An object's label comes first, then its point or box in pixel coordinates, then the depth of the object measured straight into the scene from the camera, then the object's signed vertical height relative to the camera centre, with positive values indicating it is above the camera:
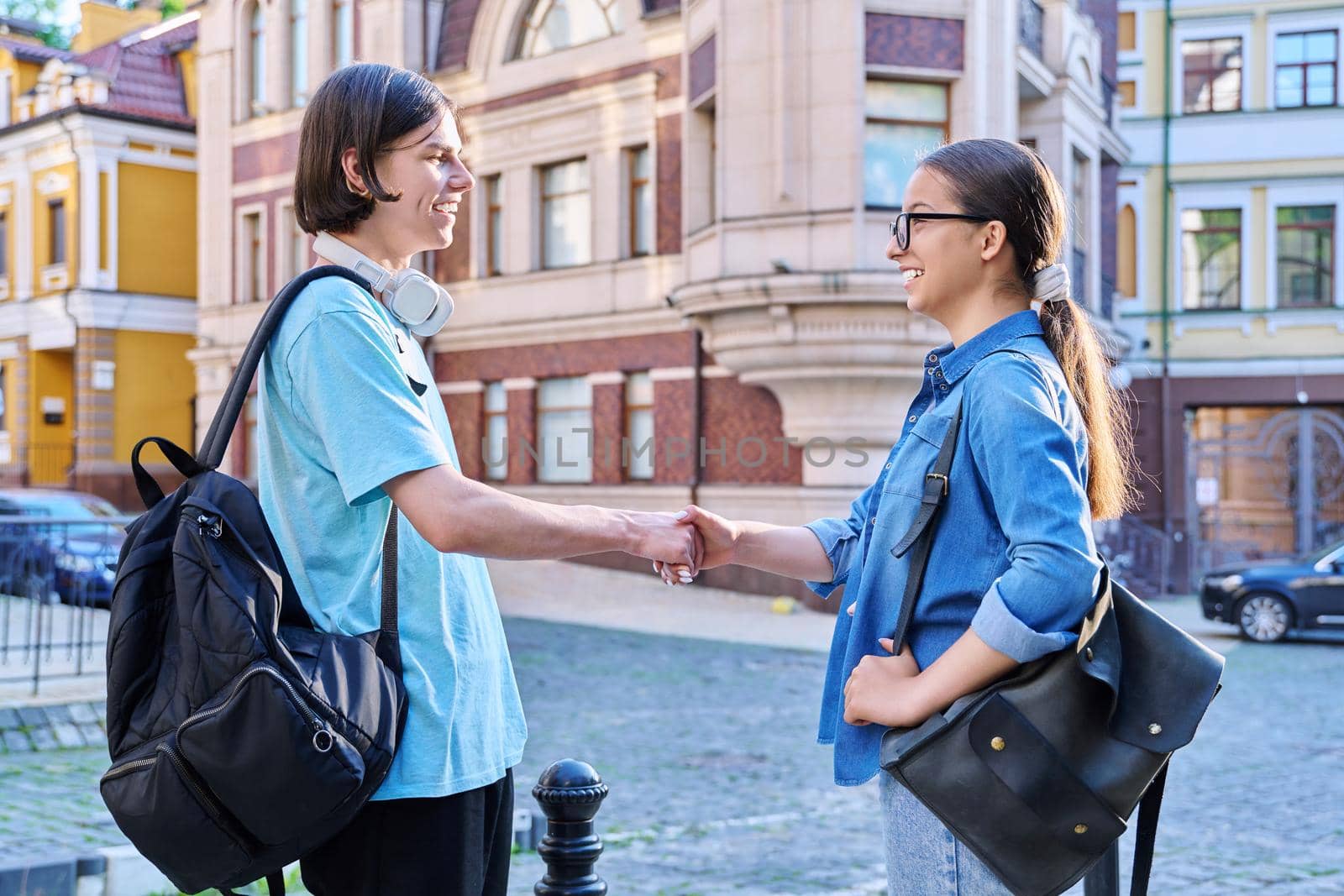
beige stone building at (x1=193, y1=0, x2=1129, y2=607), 18.55 +3.65
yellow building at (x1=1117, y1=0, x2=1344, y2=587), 27.28 +4.22
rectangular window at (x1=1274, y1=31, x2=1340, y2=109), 27.62 +7.28
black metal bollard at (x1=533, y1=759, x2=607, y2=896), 3.58 -1.01
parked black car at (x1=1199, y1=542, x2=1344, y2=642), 17.34 -1.96
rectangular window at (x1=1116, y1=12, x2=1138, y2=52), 28.61 +8.22
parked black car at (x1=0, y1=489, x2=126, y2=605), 9.96 -0.92
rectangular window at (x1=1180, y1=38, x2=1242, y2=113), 28.08 +7.31
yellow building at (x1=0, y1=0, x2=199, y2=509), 32.78 +4.08
